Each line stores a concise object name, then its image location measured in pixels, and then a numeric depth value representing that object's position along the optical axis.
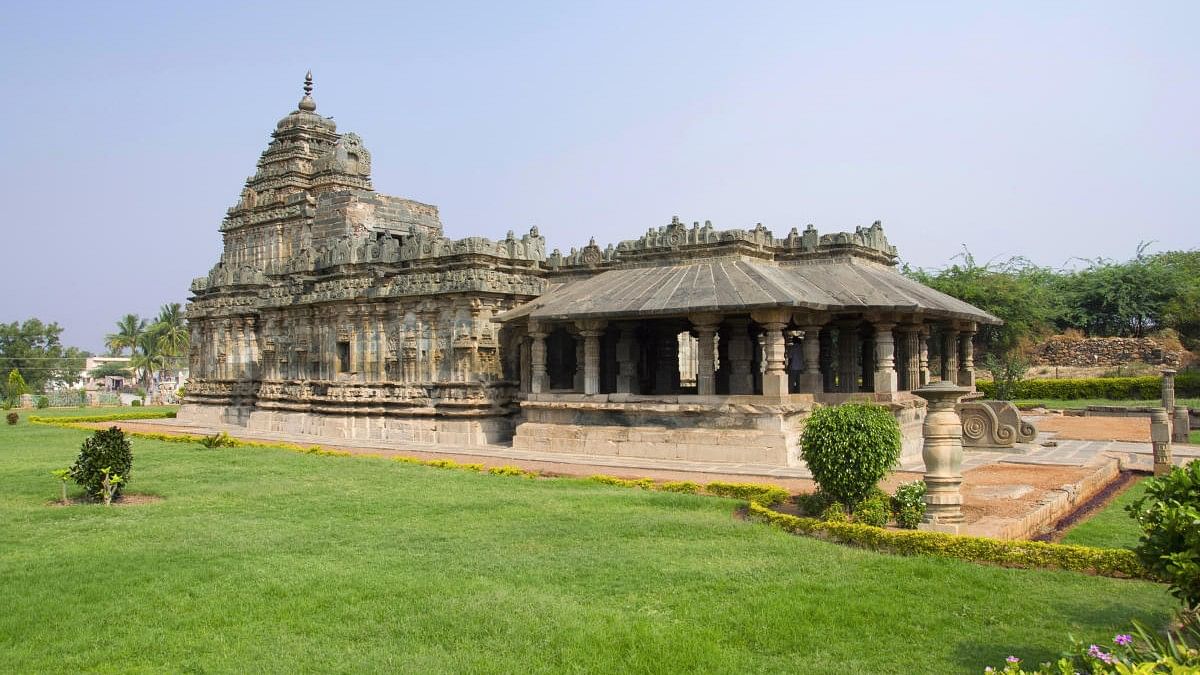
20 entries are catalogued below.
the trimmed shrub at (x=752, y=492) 12.13
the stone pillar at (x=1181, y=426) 20.48
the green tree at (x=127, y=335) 81.19
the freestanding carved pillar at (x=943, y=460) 9.82
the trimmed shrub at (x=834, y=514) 9.99
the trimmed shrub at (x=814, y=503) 10.64
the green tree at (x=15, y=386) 51.06
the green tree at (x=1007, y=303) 39.16
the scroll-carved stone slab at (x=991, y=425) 18.62
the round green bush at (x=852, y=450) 10.17
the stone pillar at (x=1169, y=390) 21.20
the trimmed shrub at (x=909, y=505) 9.88
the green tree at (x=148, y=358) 74.69
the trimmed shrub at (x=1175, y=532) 5.41
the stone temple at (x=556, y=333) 17.50
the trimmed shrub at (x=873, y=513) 9.94
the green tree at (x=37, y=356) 71.50
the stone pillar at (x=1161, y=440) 14.66
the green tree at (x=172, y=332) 73.19
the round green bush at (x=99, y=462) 13.19
